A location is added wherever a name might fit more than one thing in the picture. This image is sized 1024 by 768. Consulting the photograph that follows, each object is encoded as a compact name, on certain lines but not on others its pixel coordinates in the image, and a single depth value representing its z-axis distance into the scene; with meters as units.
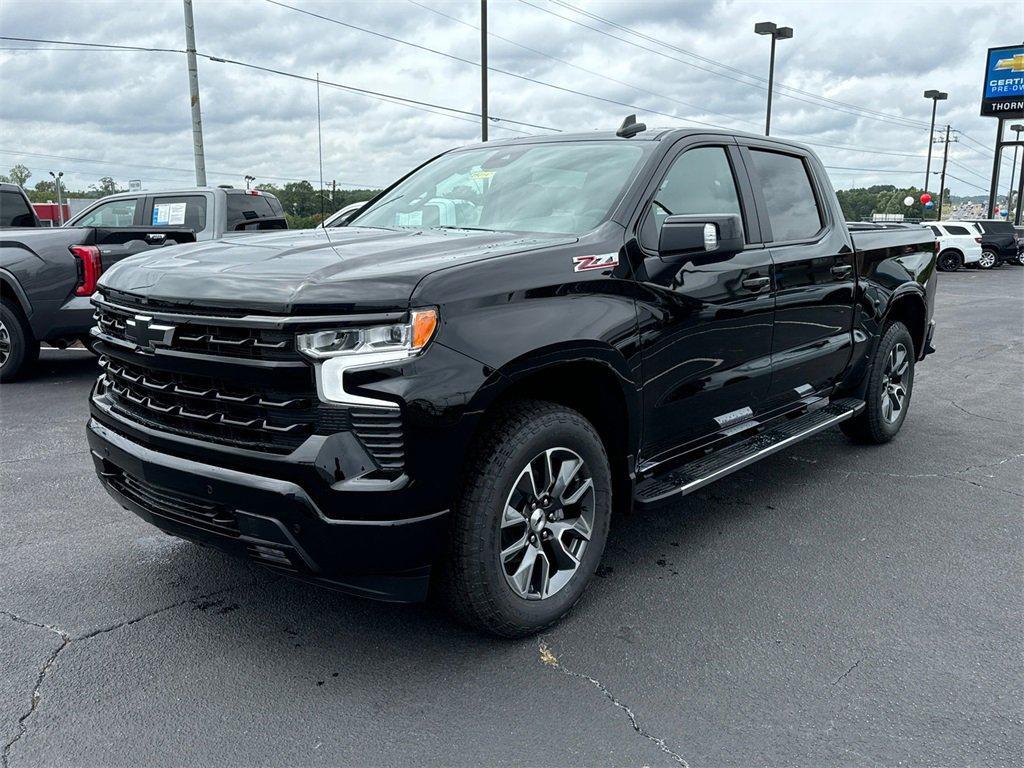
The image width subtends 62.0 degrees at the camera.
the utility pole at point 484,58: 22.64
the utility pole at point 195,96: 18.58
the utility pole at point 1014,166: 64.25
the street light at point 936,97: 43.41
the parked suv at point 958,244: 29.06
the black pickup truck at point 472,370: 2.67
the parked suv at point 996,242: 30.86
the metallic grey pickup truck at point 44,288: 7.51
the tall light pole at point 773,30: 28.20
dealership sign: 45.22
